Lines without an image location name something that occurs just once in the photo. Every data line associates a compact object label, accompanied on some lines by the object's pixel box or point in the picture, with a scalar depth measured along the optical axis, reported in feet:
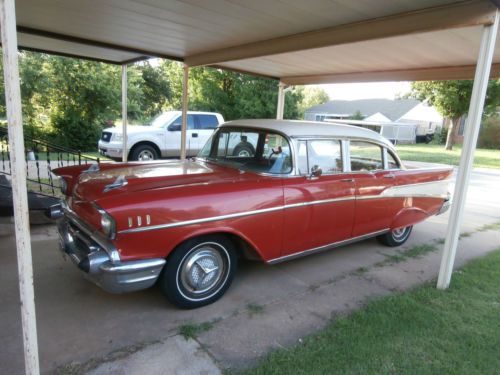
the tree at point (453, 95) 78.23
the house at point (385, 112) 137.49
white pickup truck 35.40
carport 6.64
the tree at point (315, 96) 254.47
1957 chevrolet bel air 9.31
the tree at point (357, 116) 134.14
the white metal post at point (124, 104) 27.66
